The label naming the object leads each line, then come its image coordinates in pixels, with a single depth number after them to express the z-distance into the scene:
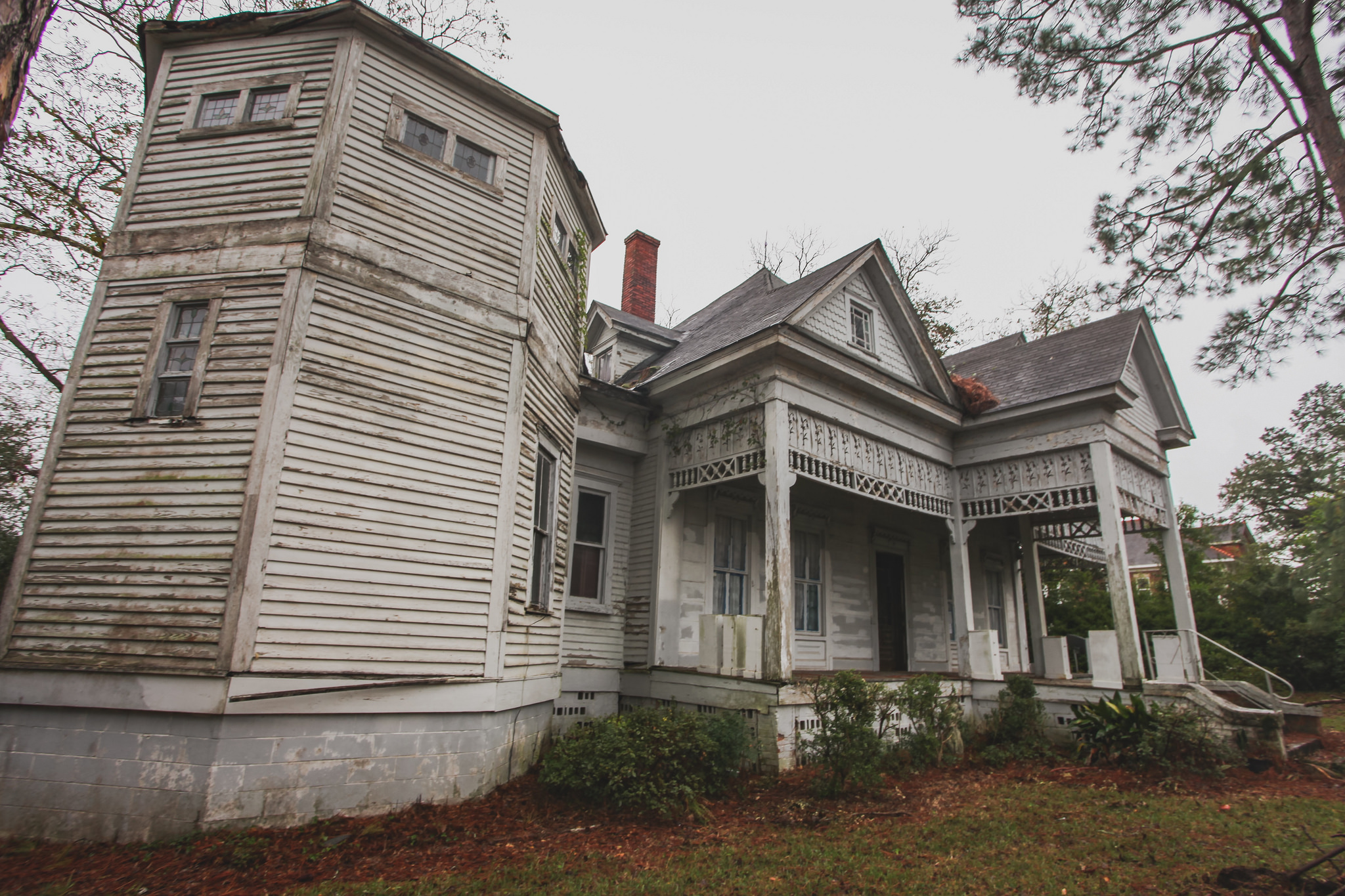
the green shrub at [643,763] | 6.65
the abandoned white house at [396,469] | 5.88
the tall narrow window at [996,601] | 16.17
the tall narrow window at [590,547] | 10.54
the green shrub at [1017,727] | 9.80
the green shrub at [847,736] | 7.22
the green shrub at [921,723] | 8.79
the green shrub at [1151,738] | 8.70
